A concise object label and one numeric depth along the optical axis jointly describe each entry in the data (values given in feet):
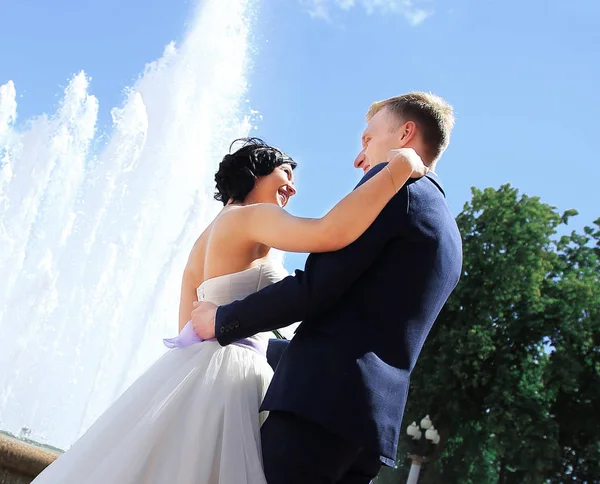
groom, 7.50
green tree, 74.95
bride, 7.75
